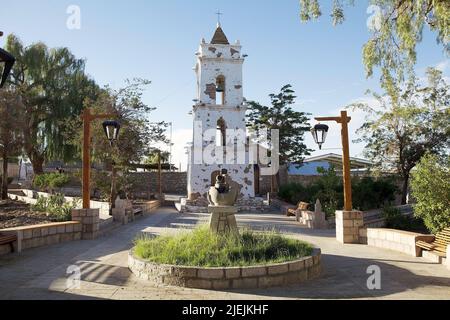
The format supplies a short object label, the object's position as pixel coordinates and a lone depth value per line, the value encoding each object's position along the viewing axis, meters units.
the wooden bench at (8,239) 7.85
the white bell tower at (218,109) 21.62
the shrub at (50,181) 23.09
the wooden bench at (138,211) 16.75
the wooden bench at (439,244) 7.73
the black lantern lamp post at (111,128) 9.70
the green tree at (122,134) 16.55
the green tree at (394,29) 7.61
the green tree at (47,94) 25.78
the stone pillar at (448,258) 7.02
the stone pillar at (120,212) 14.35
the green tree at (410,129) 16.77
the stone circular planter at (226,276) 5.89
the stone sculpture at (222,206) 7.82
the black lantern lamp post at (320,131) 9.80
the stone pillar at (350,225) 10.34
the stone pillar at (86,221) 10.60
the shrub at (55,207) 12.07
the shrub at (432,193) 9.15
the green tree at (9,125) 18.47
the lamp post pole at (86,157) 10.53
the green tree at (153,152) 18.36
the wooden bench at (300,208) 16.44
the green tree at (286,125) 29.06
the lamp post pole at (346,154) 10.35
